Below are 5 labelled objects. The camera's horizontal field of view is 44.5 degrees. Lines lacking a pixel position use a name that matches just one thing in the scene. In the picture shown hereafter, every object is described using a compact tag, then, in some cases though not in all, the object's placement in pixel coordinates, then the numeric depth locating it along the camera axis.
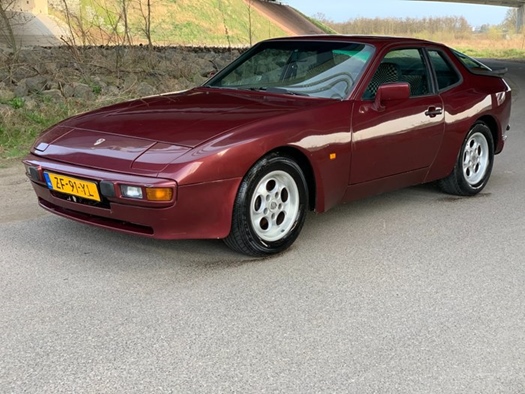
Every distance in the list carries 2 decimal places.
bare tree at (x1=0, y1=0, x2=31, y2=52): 10.98
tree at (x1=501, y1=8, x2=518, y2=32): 74.75
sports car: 3.83
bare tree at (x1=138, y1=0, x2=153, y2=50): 13.20
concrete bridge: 18.16
